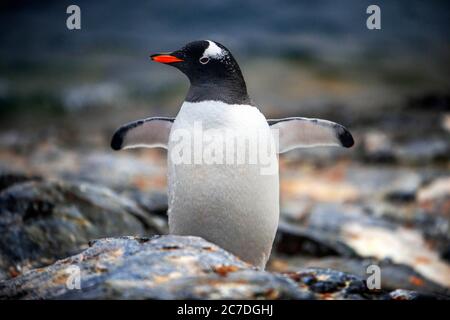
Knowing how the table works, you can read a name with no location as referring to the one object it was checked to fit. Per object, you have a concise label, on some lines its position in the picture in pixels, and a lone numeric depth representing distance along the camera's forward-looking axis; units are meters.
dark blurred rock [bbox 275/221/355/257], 5.04
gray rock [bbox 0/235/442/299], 1.99
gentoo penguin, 2.71
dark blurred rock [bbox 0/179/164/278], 3.52
